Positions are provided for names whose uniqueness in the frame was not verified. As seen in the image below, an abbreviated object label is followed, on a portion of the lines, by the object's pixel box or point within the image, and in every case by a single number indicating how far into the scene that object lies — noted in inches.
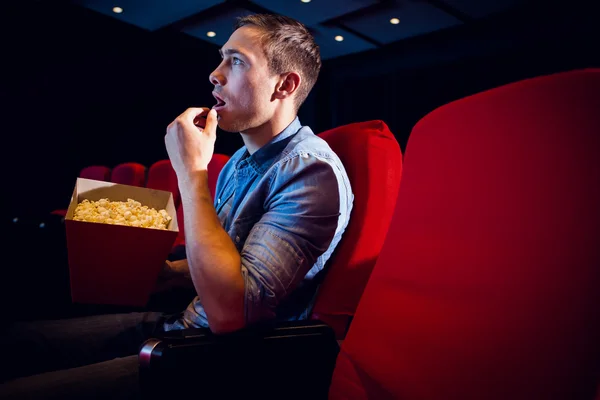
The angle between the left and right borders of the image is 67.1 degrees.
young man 35.3
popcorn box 37.0
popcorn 40.8
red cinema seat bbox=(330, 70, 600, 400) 20.1
